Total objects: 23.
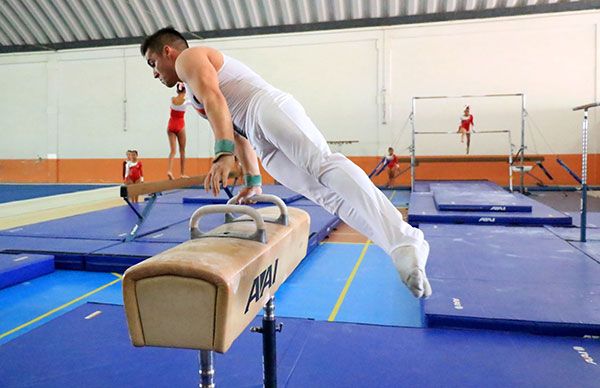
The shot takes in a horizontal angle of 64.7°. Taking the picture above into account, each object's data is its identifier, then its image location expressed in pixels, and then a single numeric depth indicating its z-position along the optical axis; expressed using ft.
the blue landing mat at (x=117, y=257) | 13.15
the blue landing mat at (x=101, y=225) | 16.51
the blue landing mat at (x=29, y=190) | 29.21
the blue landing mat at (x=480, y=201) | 18.33
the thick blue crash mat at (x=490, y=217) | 16.90
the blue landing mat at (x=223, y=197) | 25.01
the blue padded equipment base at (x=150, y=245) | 13.28
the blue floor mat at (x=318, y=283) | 10.31
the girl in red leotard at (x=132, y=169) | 24.44
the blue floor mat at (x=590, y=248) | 11.82
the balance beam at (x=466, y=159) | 32.12
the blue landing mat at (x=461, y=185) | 27.60
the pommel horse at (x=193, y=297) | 3.69
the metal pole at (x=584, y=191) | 12.88
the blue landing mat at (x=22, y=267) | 12.05
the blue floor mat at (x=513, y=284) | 7.84
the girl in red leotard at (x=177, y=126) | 15.78
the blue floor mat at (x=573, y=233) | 14.12
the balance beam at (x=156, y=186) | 12.28
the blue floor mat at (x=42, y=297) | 9.85
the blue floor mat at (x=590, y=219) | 16.65
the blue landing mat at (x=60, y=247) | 13.73
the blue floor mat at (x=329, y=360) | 6.40
